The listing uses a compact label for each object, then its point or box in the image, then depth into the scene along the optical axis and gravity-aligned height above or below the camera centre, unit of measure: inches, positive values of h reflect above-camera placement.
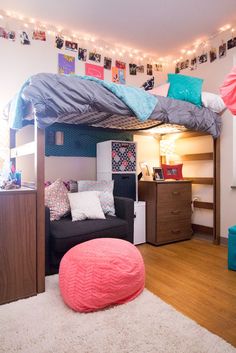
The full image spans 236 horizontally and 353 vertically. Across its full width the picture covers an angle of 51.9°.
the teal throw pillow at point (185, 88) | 112.0 +40.0
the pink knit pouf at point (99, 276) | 60.4 -26.6
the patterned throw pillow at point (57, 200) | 96.4 -10.6
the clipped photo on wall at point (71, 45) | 119.1 +63.6
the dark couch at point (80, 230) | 80.8 -20.5
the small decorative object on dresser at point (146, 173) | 138.2 +0.4
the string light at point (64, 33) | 106.1 +68.9
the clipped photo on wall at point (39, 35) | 110.8 +63.7
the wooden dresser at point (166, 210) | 119.3 -18.3
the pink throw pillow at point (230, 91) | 50.9 +17.7
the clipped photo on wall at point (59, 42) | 116.3 +63.6
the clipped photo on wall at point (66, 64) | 117.1 +53.7
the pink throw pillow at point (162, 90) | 113.6 +39.9
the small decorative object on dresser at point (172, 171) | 135.8 +1.6
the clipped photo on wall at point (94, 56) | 126.2 +61.6
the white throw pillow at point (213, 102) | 116.3 +34.9
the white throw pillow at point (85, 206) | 96.6 -13.3
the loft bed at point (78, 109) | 72.3 +24.2
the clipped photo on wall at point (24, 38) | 107.7 +60.6
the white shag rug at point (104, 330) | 49.1 -35.1
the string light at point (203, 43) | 118.9 +71.8
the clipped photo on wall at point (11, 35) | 105.0 +60.1
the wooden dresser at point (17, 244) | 67.2 -20.3
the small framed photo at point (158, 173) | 128.5 +0.4
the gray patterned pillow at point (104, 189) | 106.2 -7.1
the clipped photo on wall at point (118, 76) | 133.6 +54.7
